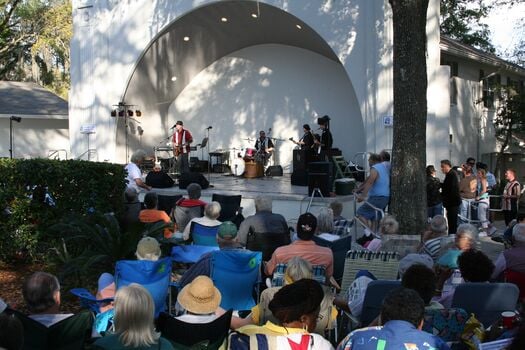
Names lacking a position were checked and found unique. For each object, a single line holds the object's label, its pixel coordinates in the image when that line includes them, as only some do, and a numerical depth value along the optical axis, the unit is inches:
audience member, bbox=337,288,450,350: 112.1
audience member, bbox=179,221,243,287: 200.8
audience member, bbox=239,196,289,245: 245.1
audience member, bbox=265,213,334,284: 197.0
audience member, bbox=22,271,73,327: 129.8
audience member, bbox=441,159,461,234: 401.4
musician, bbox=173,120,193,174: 593.0
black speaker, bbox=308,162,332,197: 431.5
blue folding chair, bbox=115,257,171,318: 178.9
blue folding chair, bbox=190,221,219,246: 251.3
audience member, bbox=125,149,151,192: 395.5
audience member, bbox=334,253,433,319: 171.6
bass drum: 645.9
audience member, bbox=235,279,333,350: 117.1
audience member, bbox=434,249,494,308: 166.4
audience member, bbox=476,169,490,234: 442.3
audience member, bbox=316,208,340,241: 247.1
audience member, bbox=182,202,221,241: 252.7
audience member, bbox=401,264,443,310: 139.8
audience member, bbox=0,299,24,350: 93.2
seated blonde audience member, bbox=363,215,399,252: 237.6
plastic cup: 130.9
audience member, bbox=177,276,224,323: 138.3
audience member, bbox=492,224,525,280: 194.4
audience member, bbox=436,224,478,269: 196.0
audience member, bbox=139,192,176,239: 275.8
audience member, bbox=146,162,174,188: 488.7
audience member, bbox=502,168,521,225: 450.9
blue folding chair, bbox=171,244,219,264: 224.8
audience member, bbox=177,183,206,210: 310.2
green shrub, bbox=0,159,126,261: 280.4
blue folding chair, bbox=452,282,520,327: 156.9
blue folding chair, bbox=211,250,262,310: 200.2
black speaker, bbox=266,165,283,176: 673.6
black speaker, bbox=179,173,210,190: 500.6
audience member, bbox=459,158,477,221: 449.7
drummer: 693.9
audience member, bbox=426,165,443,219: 388.8
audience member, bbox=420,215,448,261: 230.9
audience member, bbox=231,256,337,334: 147.6
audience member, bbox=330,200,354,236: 274.2
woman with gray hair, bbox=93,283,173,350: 117.6
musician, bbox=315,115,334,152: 548.0
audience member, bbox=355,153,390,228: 341.1
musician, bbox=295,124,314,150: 555.2
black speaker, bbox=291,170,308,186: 547.4
